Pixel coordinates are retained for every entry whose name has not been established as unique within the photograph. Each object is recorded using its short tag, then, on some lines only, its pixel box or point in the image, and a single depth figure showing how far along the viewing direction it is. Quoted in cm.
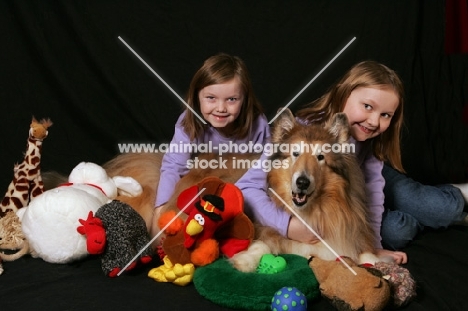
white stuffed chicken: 279
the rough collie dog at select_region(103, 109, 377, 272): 266
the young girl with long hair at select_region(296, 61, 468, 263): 296
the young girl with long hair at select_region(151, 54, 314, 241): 291
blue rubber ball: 233
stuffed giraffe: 320
